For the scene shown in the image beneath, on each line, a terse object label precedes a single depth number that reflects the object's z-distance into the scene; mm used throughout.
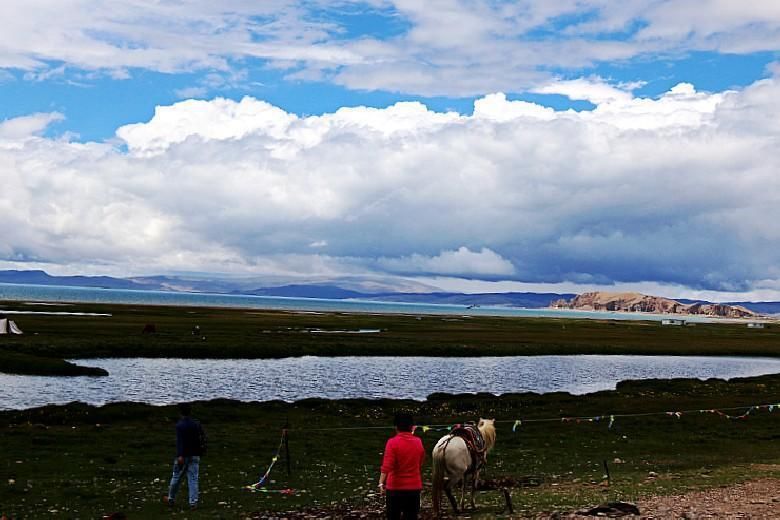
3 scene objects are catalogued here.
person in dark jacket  20734
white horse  19750
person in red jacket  15633
